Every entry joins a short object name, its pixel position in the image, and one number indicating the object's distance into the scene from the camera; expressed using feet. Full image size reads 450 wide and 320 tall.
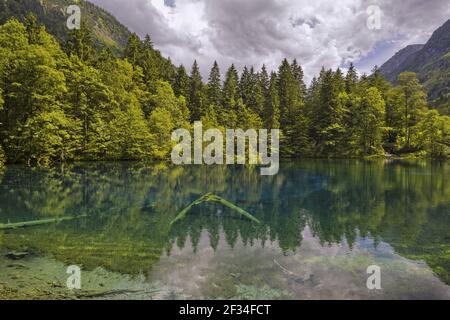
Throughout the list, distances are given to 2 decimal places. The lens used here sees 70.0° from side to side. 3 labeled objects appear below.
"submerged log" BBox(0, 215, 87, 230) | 35.46
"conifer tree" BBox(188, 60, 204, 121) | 183.42
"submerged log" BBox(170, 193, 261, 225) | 41.24
